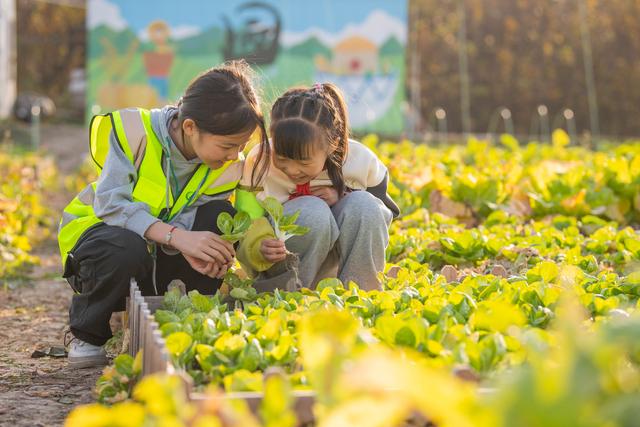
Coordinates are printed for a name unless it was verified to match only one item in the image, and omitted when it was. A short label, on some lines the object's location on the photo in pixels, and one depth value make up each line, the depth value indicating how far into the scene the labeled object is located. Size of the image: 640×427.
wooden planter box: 1.85
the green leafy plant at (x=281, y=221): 3.12
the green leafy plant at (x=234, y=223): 3.10
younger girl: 3.21
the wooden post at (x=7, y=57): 15.07
